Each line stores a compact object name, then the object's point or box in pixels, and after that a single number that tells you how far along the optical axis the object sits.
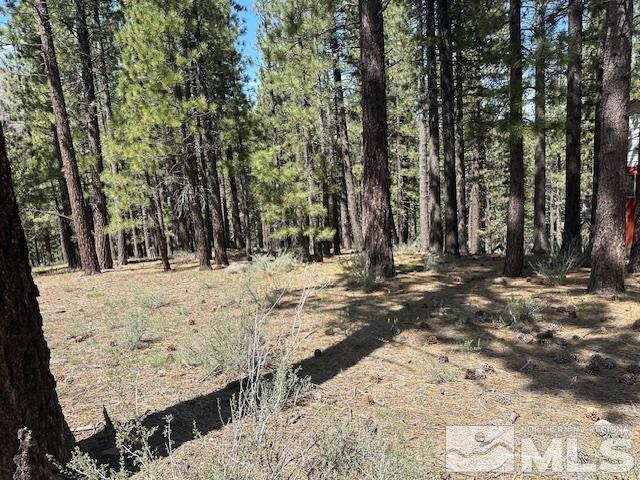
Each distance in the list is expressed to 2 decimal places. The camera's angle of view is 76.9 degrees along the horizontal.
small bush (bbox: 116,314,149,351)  5.09
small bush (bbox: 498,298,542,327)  5.47
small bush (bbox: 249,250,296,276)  10.47
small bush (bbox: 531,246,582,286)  7.43
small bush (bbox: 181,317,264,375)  4.07
